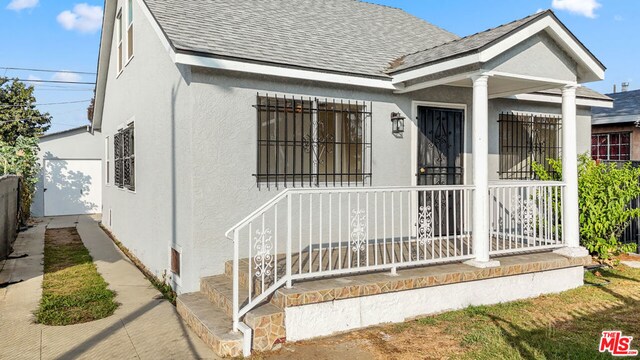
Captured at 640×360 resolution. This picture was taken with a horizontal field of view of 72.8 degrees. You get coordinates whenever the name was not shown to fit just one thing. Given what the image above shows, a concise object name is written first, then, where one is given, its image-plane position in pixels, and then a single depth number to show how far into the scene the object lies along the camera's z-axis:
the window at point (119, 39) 9.77
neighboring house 12.59
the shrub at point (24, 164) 13.86
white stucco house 4.67
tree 23.62
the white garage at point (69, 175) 16.95
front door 7.11
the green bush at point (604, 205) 6.65
